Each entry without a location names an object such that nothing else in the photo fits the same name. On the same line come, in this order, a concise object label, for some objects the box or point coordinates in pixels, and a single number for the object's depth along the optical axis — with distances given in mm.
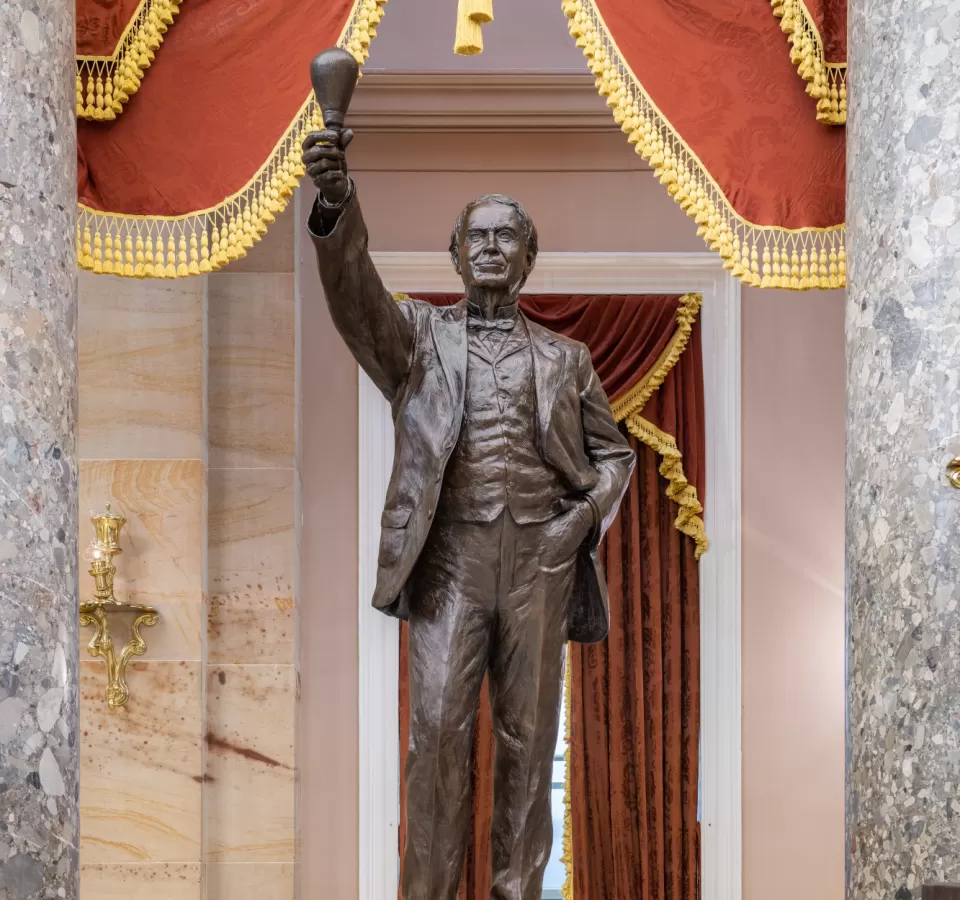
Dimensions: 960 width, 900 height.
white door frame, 13359
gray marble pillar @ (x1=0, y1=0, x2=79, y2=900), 7031
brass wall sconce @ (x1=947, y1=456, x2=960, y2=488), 7238
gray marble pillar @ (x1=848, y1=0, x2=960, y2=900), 7199
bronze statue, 8008
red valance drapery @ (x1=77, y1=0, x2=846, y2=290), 9055
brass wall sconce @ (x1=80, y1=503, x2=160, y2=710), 11977
